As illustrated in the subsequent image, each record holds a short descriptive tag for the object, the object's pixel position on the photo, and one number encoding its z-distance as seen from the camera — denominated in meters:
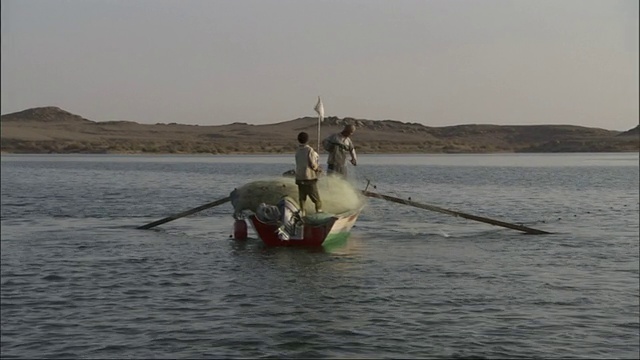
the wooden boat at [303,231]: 22.06
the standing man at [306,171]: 22.05
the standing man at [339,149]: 23.56
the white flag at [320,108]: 25.66
